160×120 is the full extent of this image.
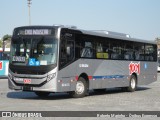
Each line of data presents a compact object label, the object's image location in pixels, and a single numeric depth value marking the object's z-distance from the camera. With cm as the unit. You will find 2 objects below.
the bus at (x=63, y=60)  1694
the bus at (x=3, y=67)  3634
